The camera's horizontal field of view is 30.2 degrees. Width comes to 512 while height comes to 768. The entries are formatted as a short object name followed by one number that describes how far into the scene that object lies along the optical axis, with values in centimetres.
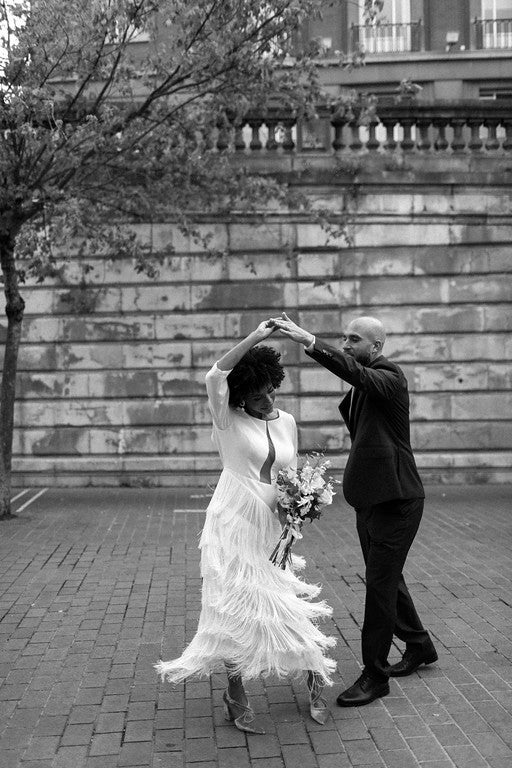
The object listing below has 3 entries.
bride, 465
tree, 1052
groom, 500
